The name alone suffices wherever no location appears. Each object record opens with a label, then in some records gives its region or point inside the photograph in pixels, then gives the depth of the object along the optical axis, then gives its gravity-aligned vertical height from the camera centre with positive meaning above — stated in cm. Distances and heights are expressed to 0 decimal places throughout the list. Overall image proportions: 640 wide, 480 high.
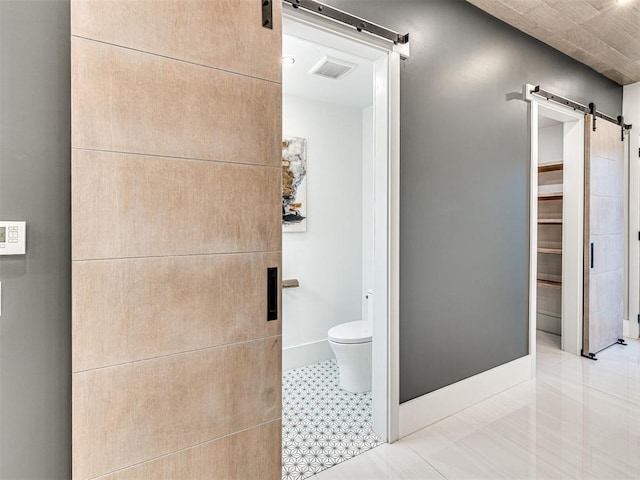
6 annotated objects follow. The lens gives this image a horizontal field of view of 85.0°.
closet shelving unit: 396 +25
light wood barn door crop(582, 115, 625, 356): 324 +3
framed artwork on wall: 316 +51
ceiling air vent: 250 +128
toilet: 261 -90
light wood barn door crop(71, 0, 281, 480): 116 +0
